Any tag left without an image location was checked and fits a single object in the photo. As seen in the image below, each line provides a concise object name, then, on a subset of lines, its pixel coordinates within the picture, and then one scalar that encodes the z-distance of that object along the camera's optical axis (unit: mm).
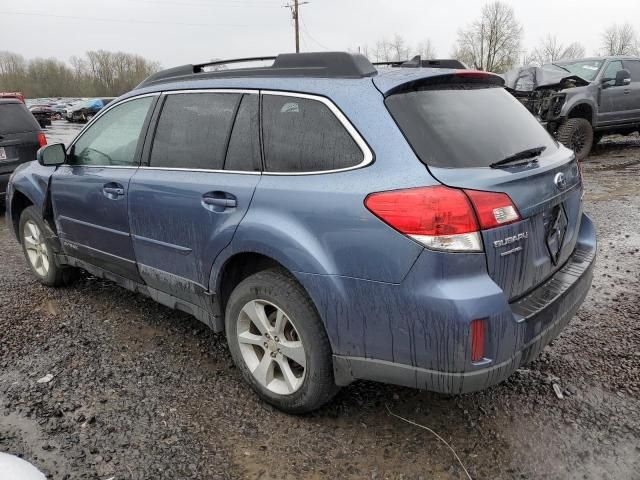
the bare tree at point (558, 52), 69750
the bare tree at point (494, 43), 60406
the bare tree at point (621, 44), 67438
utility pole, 44000
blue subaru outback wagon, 2074
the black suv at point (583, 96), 9945
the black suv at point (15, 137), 7376
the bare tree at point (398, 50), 70025
